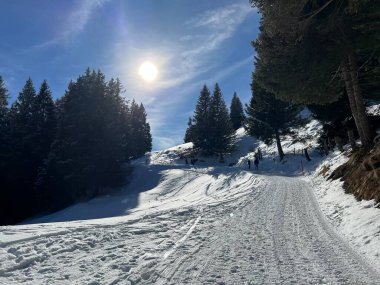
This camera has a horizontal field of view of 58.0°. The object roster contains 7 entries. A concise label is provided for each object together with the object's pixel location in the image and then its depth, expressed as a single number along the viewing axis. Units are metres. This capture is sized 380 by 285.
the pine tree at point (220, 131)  55.12
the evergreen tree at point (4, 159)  37.50
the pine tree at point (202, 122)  55.97
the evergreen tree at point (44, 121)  41.03
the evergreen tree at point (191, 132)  57.45
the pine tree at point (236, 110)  89.62
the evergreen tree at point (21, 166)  38.09
